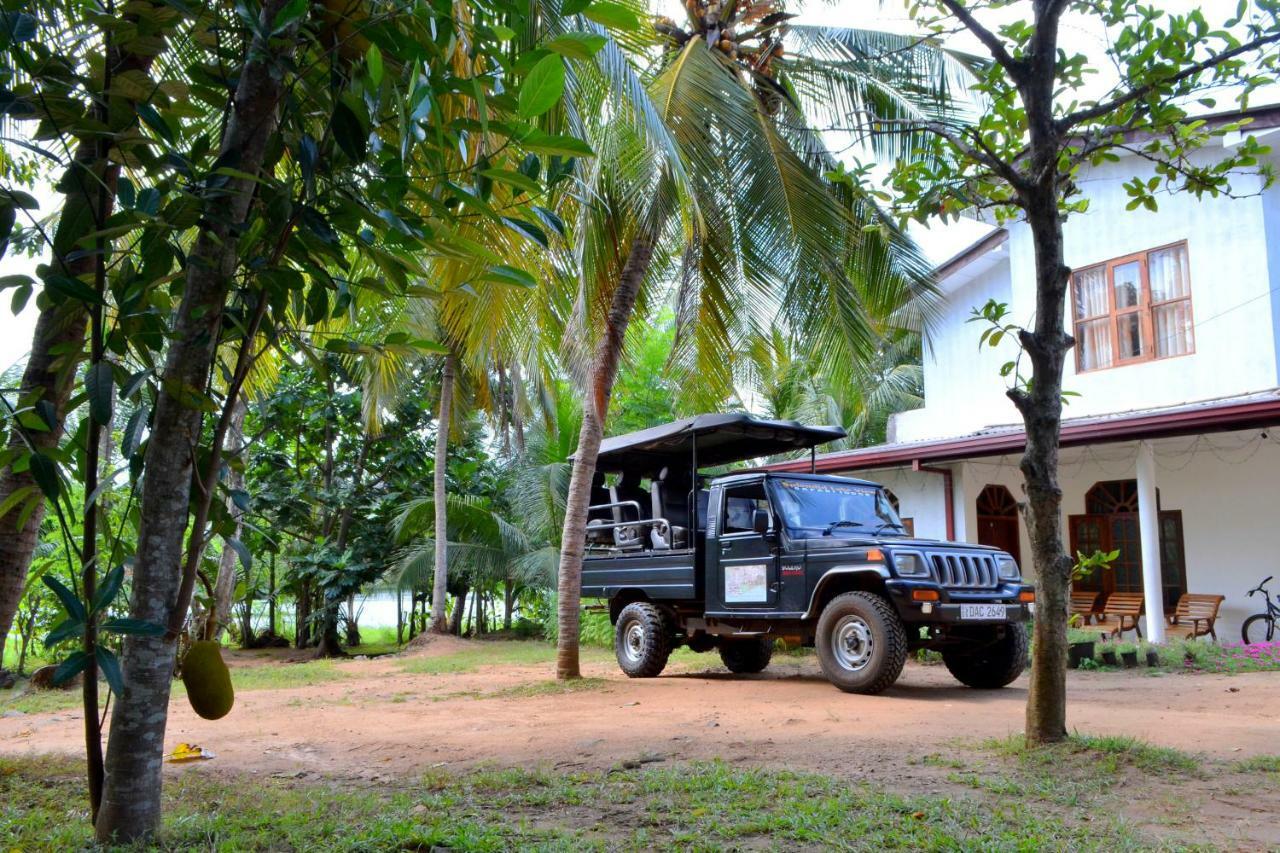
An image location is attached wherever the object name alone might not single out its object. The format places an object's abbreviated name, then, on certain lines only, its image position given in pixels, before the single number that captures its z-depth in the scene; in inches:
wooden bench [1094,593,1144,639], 581.0
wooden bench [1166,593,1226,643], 552.7
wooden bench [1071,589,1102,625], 622.2
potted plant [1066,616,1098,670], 473.1
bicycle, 541.3
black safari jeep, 373.1
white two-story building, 522.3
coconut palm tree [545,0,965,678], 369.7
